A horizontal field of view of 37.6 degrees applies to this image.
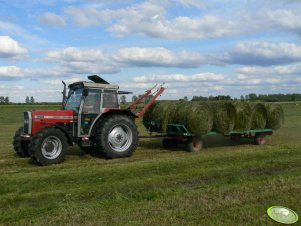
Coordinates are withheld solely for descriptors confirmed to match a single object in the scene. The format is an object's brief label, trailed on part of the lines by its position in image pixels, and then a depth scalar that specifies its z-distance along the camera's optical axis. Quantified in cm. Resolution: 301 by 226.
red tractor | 1058
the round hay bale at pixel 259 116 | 1398
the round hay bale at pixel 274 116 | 1429
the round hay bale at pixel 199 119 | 1248
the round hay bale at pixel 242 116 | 1341
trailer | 1281
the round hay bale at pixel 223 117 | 1304
